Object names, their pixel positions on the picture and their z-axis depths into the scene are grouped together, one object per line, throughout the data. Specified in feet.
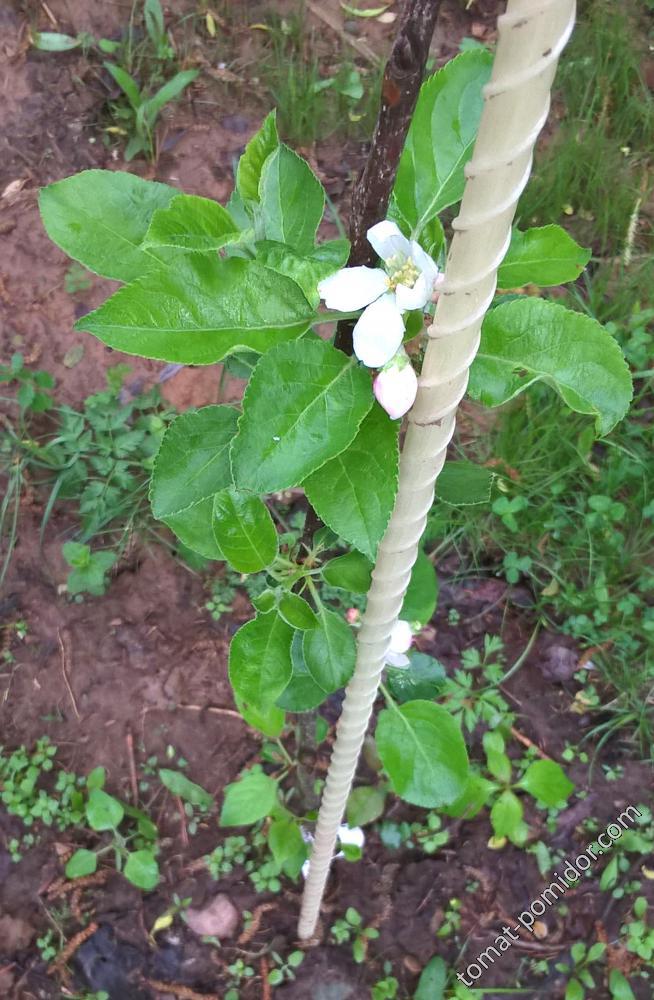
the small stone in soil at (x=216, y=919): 5.30
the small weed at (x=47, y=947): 5.16
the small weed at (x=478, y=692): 5.95
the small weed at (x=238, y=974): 5.14
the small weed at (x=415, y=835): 5.56
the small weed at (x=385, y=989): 5.09
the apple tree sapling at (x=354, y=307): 2.01
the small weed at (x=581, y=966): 5.24
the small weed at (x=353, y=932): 5.27
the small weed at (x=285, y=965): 5.15
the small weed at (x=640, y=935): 5.37
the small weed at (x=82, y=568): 5.85
